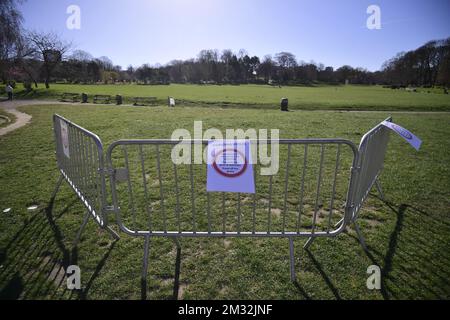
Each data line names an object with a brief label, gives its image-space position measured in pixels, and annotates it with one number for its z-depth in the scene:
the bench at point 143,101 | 25.26
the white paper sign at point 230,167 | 2.80
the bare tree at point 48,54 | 45.81
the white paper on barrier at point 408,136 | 2.77
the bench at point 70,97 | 27.97
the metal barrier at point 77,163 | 3.23
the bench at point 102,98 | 26.40
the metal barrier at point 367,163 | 3.09
